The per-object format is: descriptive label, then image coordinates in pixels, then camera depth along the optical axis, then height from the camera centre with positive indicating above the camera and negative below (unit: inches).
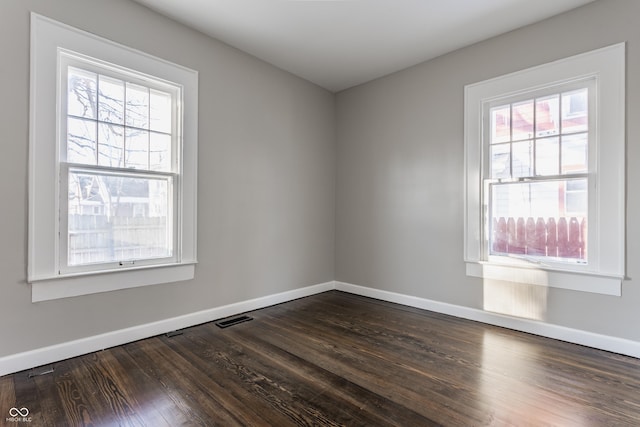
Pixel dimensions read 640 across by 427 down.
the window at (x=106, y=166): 86.9 +15.5
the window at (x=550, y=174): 98.9 +15.4
